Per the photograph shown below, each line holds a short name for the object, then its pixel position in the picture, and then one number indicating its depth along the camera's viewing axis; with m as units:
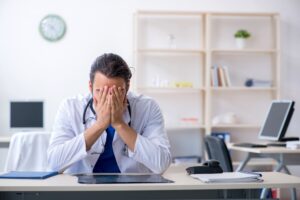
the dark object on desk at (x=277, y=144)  4.21
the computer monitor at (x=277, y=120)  4.26
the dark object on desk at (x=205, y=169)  2.14
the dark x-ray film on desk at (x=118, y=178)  1.88
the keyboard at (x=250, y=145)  4.12
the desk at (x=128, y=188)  1.78
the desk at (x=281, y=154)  3.80
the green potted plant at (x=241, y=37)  5.73
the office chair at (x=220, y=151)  3.58
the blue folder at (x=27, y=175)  2.01
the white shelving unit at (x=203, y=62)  5.78
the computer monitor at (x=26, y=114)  5.60
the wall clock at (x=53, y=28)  5.74
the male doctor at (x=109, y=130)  2.28
